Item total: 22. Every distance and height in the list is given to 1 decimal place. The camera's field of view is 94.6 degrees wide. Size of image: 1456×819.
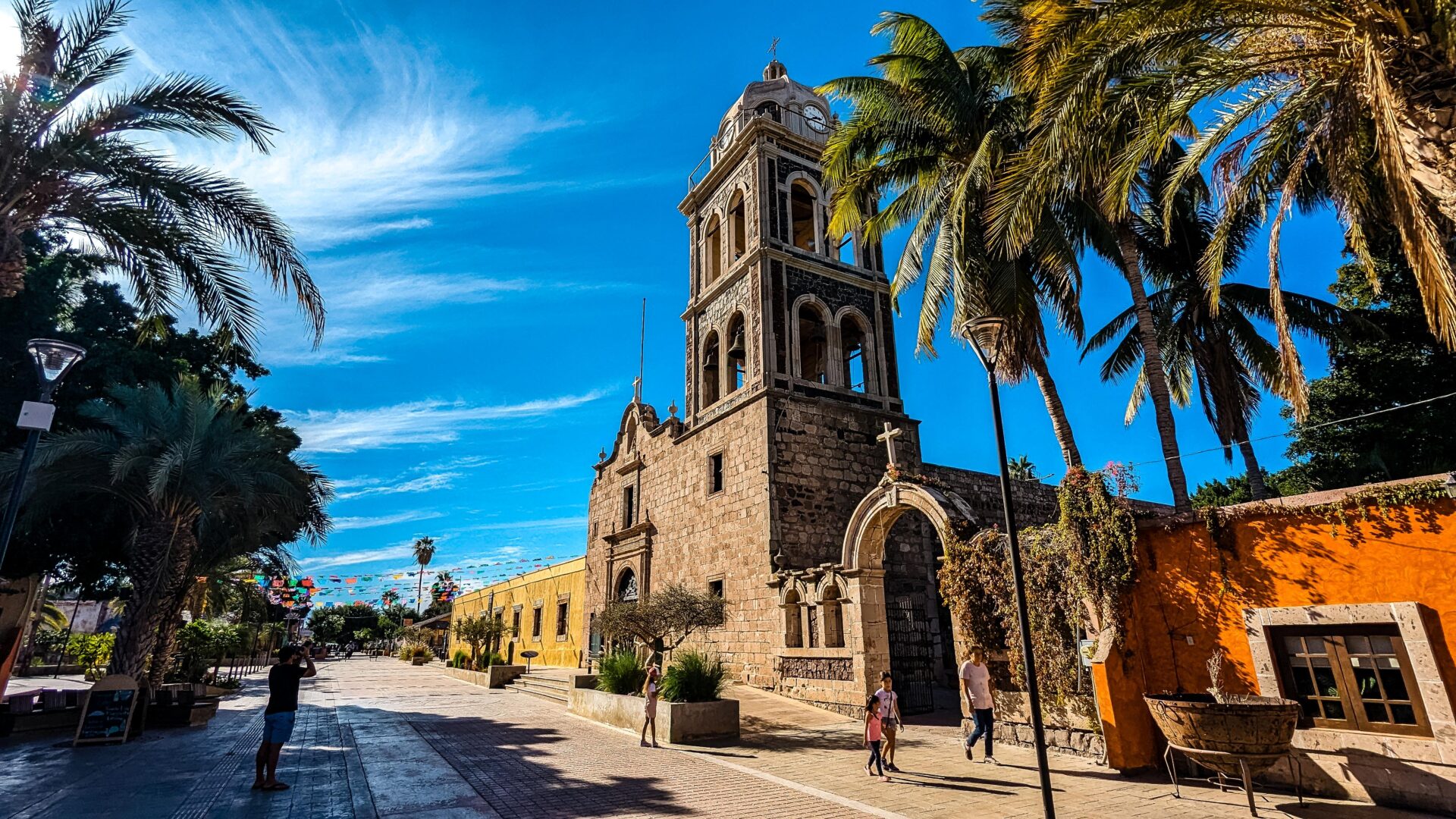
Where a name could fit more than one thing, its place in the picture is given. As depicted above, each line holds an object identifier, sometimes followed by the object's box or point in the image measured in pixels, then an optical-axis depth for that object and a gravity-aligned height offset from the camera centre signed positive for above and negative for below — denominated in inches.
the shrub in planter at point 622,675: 521.7 -28.0
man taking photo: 299.4 -32.2
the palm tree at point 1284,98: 203.3 +207.7
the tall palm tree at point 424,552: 2925.7 +349.5
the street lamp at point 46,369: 259.8 +107.2
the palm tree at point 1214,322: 596.1 +281.0
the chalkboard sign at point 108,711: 425.1 -45.5
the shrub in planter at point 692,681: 457.1 -28.6
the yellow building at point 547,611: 1059.9 +43.6
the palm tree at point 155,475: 487.2 +113.0
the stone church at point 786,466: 563.2 +185.5
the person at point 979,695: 355.3 -28.5
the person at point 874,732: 329.1 -44.1
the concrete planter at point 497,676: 897.5 -50.9
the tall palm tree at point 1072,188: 299.4 +234.3
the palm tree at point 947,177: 495.8 +352.2
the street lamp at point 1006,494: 197.6 +47.3
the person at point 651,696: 433.4 -36.2
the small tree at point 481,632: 1080.2 +7.8
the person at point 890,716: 340.5 -37.7
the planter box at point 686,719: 437.4 -52.6
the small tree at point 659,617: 554.9 +15.7
